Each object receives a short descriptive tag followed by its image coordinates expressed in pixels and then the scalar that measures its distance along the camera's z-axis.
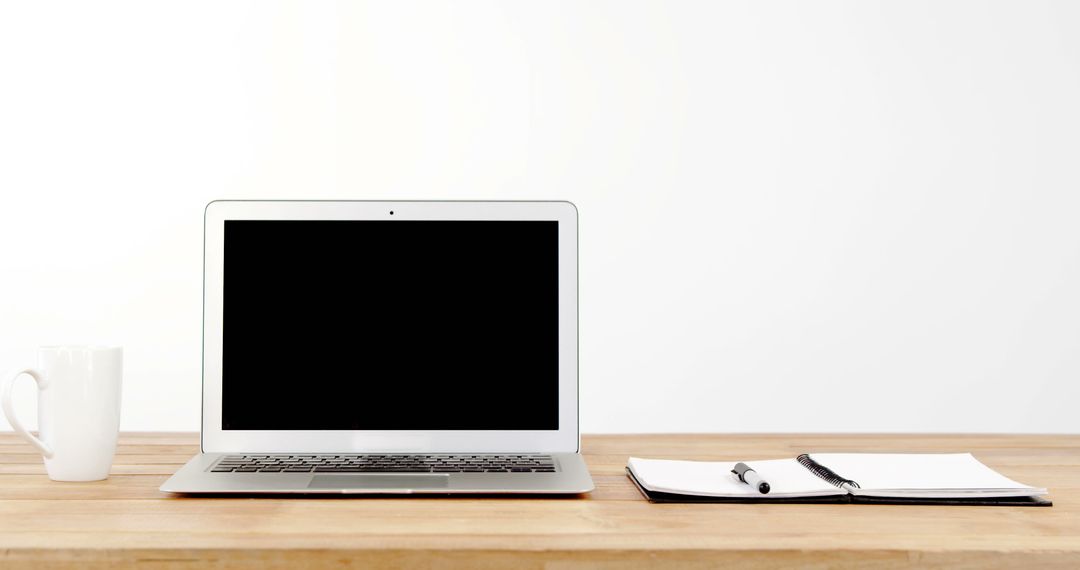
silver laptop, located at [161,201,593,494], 0.97
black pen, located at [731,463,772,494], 0.80
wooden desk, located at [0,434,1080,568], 0.65
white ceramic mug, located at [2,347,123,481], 0.85
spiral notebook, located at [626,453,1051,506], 0.80
